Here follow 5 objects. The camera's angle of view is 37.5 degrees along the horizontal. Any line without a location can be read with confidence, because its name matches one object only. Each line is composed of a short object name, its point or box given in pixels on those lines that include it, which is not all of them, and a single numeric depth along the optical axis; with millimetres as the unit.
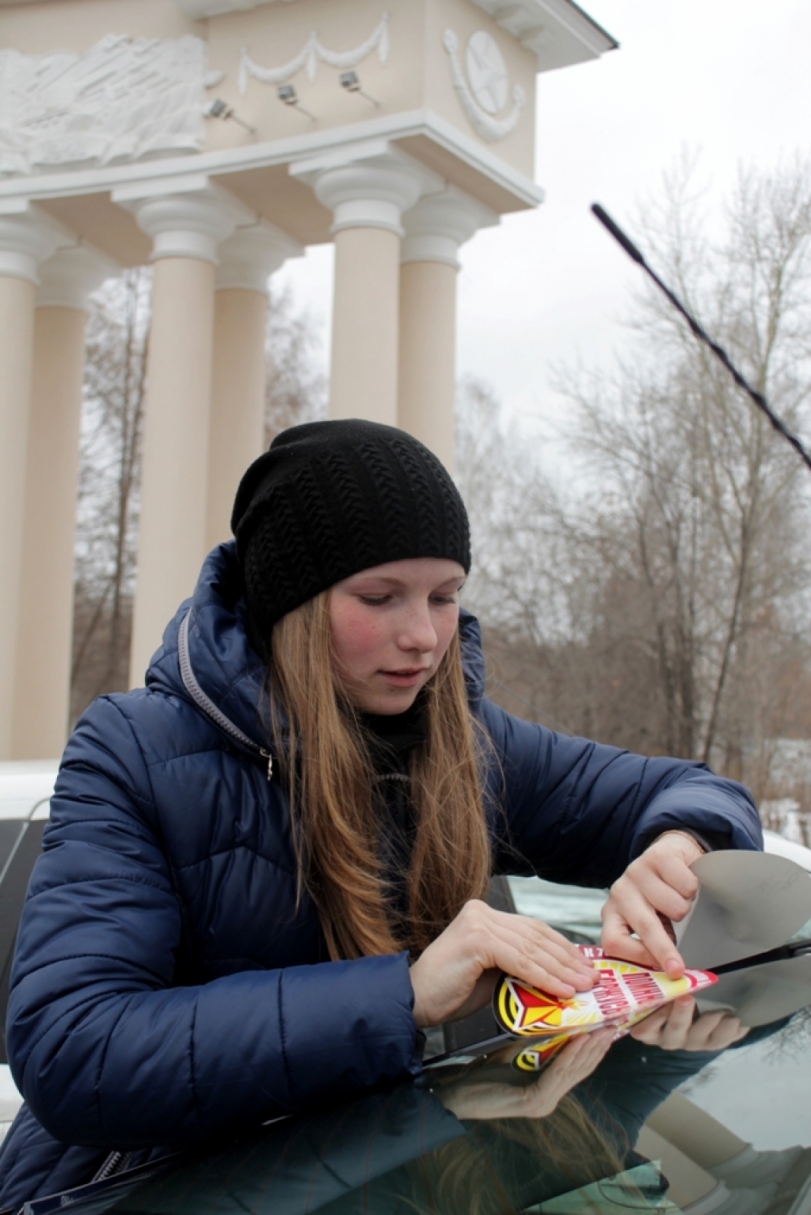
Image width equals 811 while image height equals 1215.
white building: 9344
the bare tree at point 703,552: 15219
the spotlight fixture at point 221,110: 9703
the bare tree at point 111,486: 21953
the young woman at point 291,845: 1313
